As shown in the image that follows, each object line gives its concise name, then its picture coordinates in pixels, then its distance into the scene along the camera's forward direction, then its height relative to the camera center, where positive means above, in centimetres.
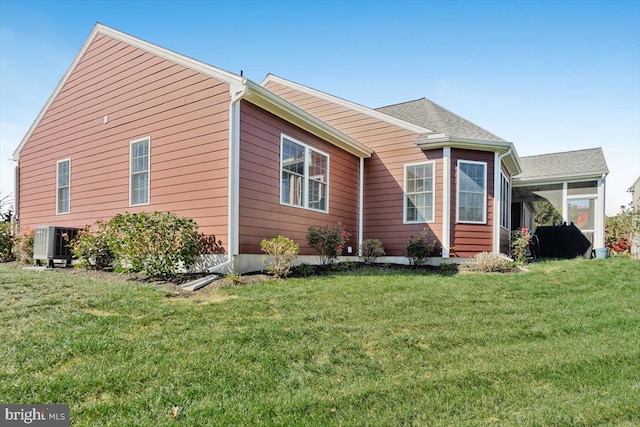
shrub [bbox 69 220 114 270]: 774 -58
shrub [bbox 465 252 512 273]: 891 -89
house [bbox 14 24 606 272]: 745 +152
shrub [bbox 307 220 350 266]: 903 -42
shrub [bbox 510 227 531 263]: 1034 -53
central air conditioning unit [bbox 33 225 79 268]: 839 -54
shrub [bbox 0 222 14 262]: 1060 -68
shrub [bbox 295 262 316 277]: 767 -95
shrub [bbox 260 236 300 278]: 715 -56
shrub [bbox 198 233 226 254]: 716 -43
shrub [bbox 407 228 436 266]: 990 -61
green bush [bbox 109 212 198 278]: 677 -40
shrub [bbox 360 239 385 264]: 1057 -72
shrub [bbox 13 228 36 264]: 980 -72
